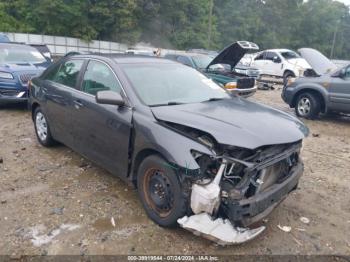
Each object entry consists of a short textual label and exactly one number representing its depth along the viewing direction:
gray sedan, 2.91
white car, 17.57
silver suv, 7.98
